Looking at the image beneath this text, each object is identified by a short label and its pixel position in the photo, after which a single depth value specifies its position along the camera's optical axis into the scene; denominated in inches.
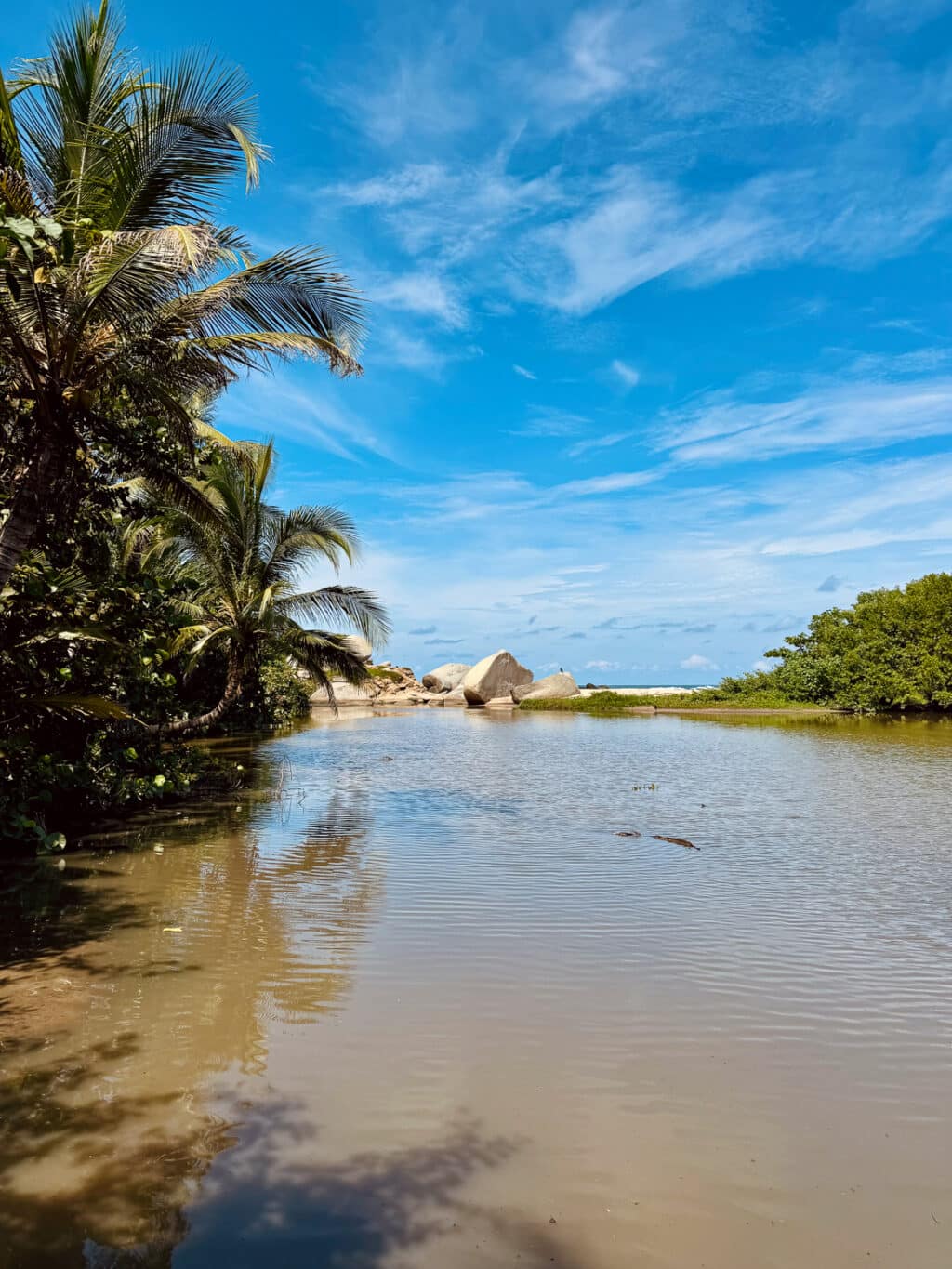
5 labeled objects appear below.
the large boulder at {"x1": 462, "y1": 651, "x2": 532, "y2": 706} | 1736.0
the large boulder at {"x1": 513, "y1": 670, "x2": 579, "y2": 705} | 1712.6
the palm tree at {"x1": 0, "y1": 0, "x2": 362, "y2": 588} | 246.4
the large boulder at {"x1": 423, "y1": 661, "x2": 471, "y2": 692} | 2017.7
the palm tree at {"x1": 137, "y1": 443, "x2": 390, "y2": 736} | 493.7
